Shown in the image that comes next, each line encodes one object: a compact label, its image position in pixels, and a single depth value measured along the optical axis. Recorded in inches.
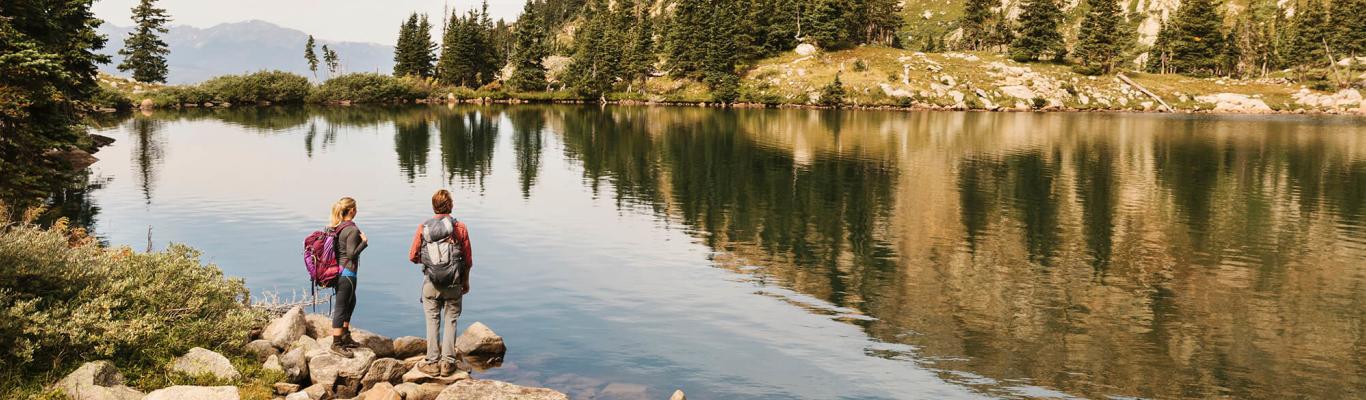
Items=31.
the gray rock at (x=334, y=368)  626.2
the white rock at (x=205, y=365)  579.5
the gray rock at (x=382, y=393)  594.4
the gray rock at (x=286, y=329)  684.1
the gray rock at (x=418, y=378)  657.6
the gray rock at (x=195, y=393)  520.7
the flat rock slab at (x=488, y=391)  601.3
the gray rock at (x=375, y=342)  727.1
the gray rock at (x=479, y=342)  786.2
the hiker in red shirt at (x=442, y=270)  630.5
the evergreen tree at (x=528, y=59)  7027.6
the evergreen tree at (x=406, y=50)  7754.4
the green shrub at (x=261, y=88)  5915.4
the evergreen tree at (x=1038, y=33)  6692.9
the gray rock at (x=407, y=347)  748.6
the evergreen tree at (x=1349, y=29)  6486.2
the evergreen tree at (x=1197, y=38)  6820.9
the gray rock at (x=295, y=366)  620.4
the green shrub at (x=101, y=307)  542.6
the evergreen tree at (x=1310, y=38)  6643.7
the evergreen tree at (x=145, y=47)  6555.1
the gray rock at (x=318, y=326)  745.0
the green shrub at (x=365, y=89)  6727.4
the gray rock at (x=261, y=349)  650.3
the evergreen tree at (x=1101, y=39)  6545.3
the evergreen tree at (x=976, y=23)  7298.2
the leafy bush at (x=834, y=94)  6259.8
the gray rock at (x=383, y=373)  638.5
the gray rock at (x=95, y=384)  514.3
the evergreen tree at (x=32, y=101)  1154.7
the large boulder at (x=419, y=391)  618.8
